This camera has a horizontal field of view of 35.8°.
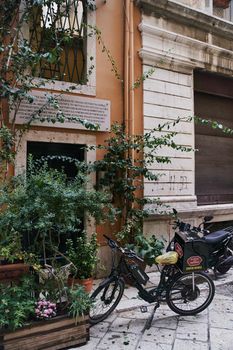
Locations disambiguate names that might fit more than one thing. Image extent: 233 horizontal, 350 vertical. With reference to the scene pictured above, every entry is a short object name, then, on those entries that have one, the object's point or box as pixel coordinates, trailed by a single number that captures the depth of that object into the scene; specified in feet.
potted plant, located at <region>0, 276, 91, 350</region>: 11.08
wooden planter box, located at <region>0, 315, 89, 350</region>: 11.09
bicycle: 14.15
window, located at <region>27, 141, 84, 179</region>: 19.08
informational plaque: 17.99
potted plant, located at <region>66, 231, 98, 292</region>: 14.71
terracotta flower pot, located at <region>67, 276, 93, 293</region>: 14.47
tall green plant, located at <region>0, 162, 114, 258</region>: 12.25
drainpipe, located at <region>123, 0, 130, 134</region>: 21.33
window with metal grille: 18.85
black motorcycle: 15.15
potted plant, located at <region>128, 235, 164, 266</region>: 16.05
